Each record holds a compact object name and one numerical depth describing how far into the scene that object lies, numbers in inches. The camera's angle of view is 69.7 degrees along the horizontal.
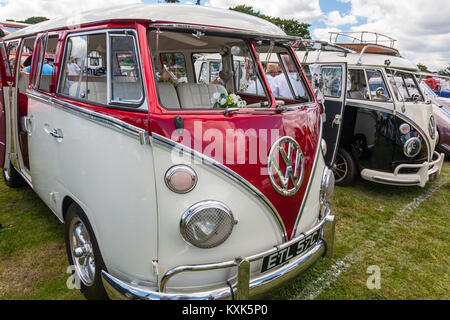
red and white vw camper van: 72.5
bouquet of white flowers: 89.9
